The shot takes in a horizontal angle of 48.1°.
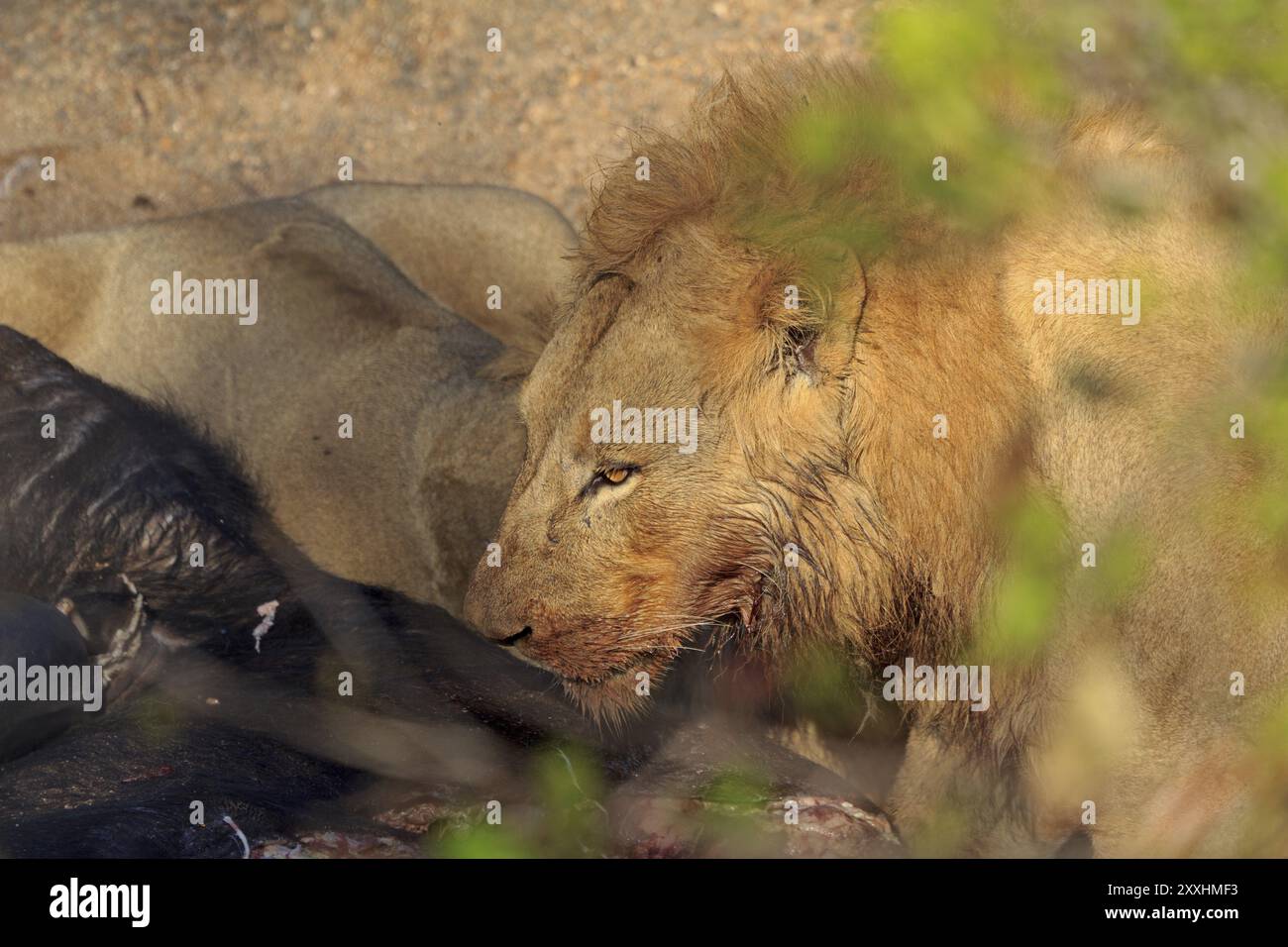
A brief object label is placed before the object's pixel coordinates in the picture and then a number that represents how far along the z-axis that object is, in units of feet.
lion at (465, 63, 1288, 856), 10.66
